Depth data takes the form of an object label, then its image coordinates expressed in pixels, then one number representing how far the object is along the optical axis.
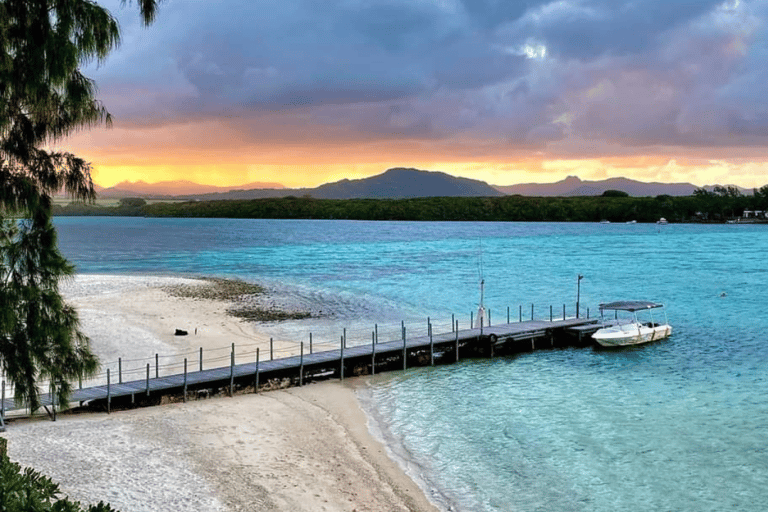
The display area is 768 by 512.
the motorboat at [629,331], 41.06
